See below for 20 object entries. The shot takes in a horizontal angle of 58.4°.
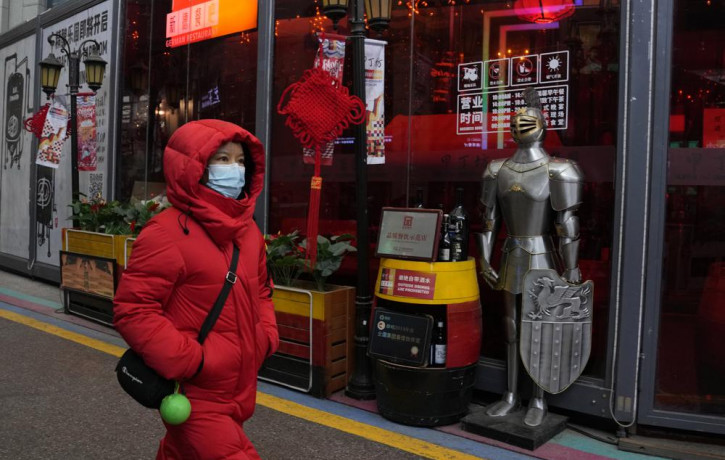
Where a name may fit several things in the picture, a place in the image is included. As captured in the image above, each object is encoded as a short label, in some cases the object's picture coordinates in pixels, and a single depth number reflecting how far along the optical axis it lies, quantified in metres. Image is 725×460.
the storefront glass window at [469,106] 4.65
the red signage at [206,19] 7.08
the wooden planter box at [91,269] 7.42
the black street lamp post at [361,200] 4.91
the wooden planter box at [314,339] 5.12
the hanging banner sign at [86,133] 9.44
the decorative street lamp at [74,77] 8.27
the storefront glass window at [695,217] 4.27
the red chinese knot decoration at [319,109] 5.01
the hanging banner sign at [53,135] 8.57
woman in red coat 2.29
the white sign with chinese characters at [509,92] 4.85
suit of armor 4.27
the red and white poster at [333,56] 5.16
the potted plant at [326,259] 5.22
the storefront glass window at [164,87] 7.37
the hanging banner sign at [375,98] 5.19
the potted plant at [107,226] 7.41
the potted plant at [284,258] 5.41
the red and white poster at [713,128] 4.26
